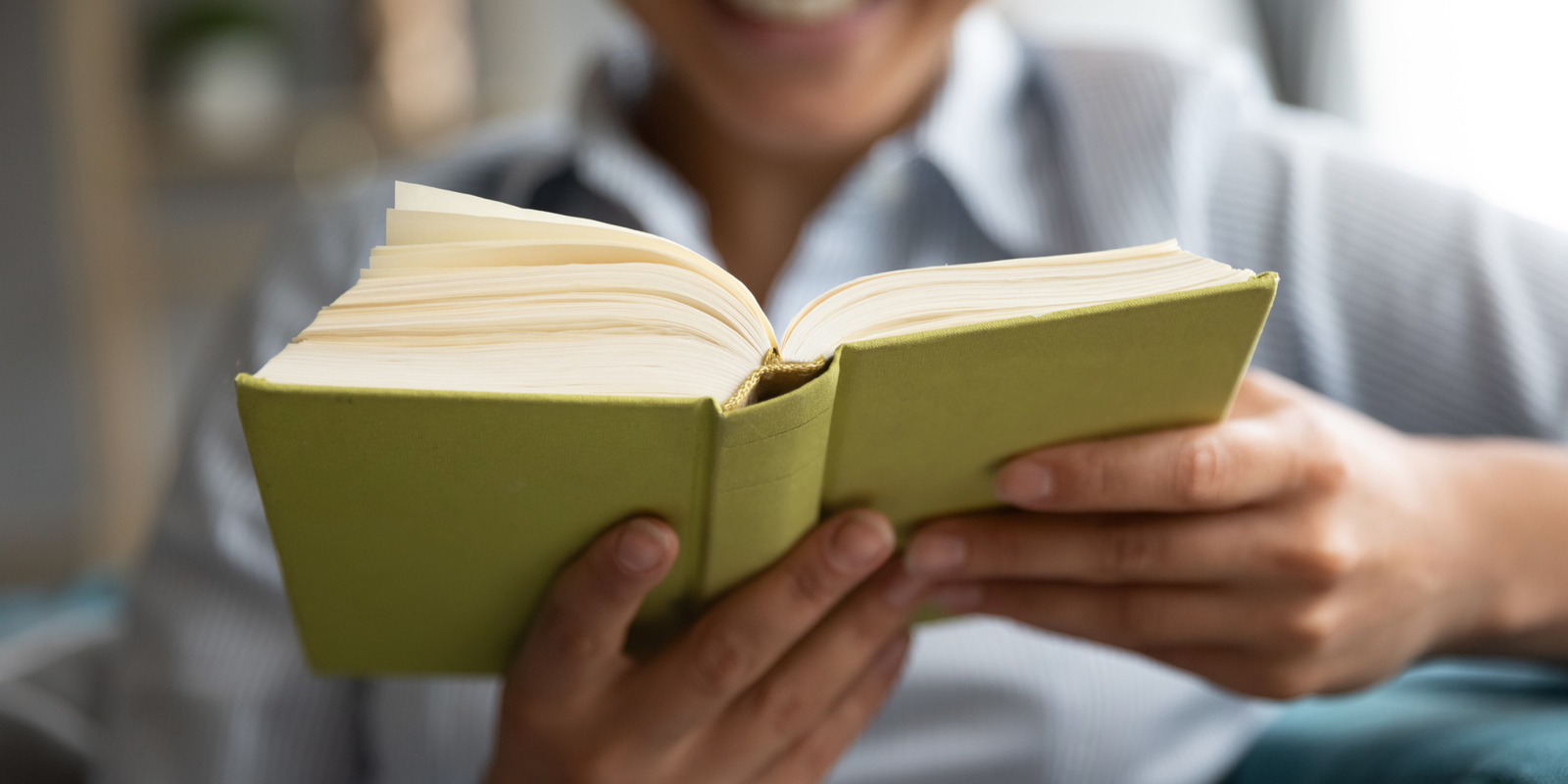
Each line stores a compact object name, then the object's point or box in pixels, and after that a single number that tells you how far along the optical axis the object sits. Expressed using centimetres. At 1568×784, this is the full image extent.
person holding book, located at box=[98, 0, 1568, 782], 51
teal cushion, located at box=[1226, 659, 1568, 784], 57
